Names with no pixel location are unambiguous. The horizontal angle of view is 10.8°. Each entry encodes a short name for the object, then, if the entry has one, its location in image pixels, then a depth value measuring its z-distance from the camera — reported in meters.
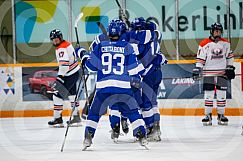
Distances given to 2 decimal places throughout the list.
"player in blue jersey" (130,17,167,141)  15.07
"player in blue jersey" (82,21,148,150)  13.26
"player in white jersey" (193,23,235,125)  18.72
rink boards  21.39
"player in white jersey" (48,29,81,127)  19.07
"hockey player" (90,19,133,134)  13.69
